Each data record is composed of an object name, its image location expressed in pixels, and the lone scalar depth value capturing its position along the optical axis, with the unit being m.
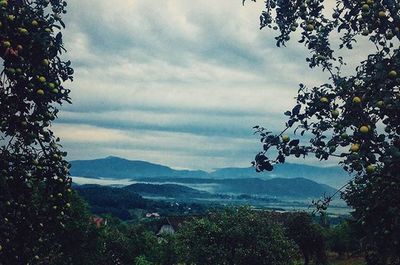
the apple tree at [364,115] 6.00
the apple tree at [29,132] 6.54
